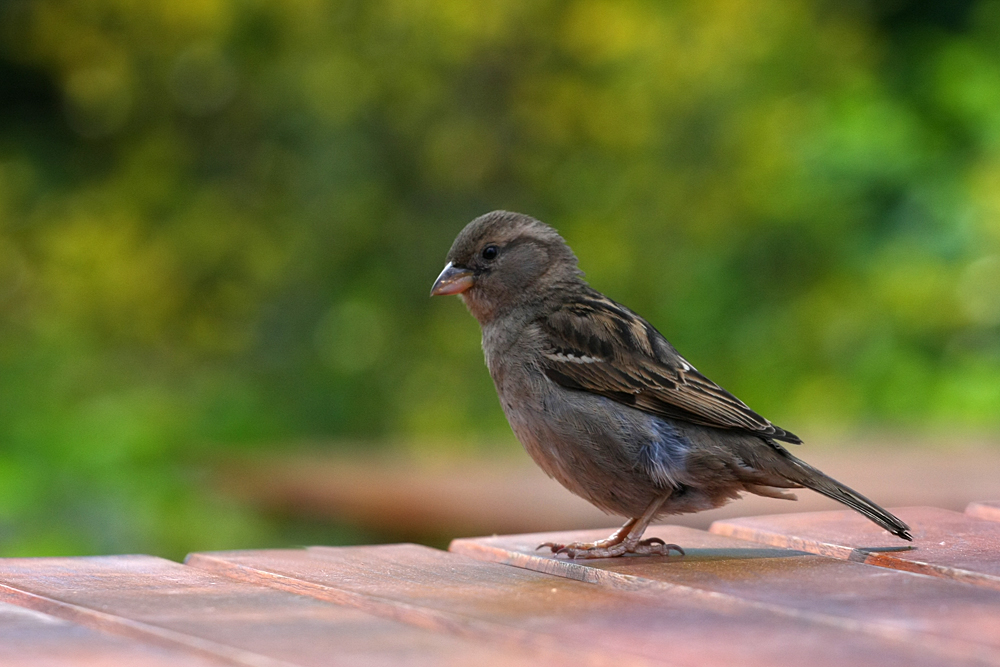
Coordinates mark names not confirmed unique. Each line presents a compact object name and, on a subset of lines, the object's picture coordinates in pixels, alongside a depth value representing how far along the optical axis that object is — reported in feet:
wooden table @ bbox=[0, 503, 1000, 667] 8.01
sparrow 10.85
